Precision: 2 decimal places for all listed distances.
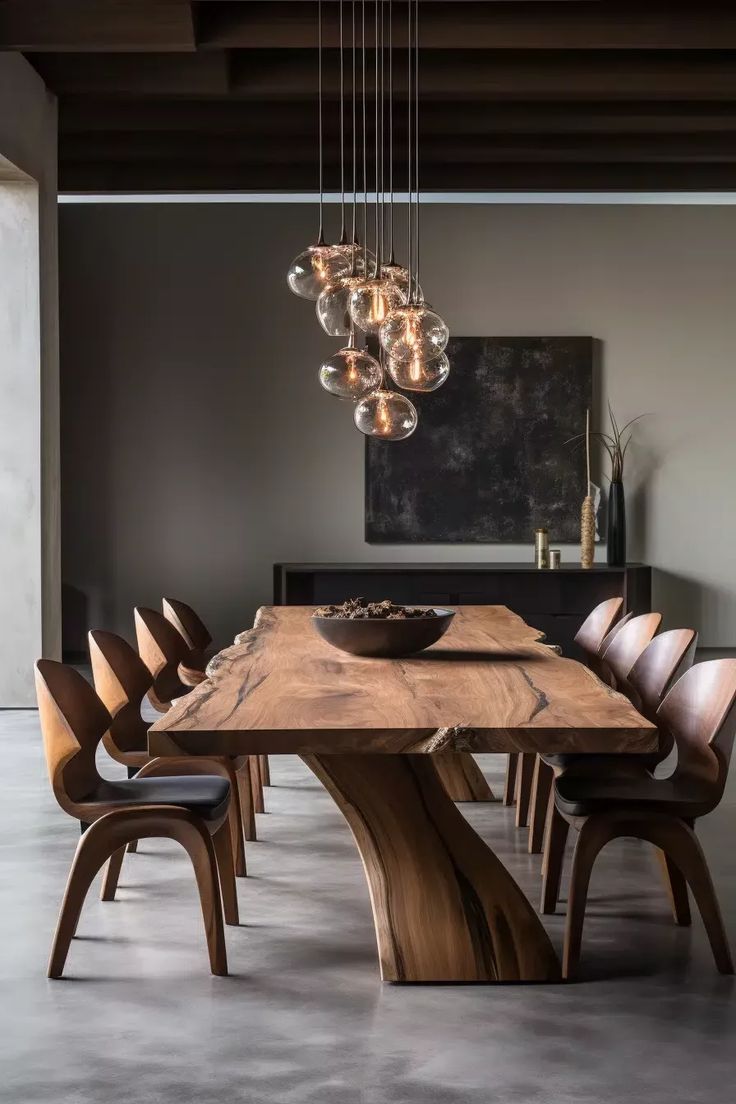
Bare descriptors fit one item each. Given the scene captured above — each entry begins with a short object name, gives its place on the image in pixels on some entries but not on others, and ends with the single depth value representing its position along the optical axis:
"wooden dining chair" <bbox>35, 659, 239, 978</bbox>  3.10
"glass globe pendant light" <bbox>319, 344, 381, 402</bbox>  4.29
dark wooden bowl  3.75
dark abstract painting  8.79
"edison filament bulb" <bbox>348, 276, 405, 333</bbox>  4.16
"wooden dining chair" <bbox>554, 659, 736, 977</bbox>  3.15
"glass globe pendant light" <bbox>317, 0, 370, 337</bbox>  4.41
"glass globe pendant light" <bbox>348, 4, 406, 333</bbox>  4.16
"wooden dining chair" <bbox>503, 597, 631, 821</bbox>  4.30
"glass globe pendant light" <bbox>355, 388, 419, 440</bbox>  4.43
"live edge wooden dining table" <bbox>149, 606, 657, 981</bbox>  2.65
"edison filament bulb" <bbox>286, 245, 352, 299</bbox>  4.40
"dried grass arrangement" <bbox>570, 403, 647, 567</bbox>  8.30
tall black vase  8.43
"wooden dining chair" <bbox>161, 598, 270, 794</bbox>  5.45
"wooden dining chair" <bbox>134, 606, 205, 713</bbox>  4.82
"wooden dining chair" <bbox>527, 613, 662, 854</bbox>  4.28
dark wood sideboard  8.09
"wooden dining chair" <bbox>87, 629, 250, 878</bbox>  3.89
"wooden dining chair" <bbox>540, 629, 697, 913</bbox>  3.62
